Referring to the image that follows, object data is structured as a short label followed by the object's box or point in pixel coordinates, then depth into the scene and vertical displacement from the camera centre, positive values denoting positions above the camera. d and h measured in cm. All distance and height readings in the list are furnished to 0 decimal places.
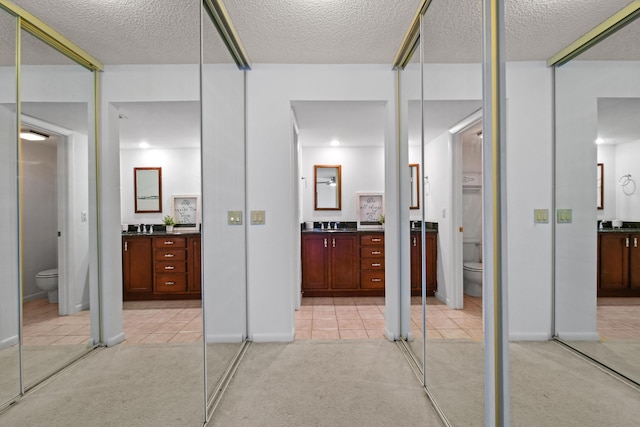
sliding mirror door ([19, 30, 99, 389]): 65 +0
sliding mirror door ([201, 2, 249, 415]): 170 +5
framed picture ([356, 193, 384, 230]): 510 +8
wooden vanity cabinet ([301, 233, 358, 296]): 426 -69
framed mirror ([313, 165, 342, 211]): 513 +46
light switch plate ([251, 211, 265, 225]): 271 -3
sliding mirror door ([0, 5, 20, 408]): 60 -2
